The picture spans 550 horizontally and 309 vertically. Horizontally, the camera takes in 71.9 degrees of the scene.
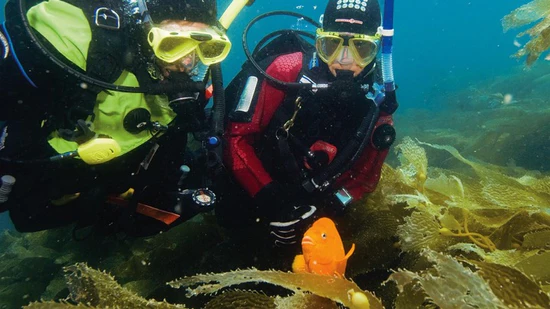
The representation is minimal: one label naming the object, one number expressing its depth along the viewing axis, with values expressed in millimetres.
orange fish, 543
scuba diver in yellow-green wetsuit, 672
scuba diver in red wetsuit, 970
